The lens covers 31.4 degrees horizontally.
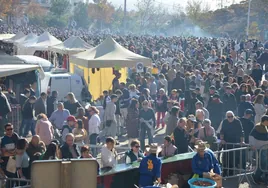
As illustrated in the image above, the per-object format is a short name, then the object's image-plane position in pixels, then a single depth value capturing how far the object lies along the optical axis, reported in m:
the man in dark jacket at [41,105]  12.70
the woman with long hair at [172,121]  11.20
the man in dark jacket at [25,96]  13.72
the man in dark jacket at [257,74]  18.53
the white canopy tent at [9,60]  15.53
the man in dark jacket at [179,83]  16.67
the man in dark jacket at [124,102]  13.93
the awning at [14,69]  12.80
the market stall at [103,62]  16.30
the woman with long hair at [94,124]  11.16
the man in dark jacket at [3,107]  11.78
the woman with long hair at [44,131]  9.98
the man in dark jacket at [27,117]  12.52
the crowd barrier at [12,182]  7.70
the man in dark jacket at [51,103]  13.45
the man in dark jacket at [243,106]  12.38
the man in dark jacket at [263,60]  23.67
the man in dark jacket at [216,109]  12.63
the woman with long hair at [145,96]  13.40
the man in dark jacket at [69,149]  8.41
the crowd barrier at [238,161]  9.85
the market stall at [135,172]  7.89
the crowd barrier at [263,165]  9.63
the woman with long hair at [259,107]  12.16
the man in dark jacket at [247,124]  10.76
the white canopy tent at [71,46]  22.30
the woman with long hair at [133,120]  12.12
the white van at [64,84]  16.06
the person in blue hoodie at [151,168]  7.71
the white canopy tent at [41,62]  20.20
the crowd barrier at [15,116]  13.09
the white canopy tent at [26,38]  30.43
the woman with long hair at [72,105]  12.46
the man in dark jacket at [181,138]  9.65
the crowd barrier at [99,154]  10.00
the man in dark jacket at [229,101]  13.38
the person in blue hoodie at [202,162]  7.99
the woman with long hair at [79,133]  9.77
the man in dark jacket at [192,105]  13.27
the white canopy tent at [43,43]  26.47
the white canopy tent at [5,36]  36.90
